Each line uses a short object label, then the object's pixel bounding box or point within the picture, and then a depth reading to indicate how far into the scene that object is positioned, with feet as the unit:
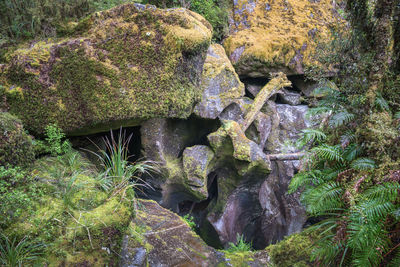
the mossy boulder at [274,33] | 23.73
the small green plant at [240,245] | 18.24
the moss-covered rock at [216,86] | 18.83
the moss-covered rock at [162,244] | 9.70
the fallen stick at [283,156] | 20.32
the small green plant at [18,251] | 6.77
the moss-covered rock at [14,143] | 8.58
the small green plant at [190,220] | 18.90
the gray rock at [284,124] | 24.52
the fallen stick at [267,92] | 21.88
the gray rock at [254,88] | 24.77
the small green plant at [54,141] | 11.71
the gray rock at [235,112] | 21.11
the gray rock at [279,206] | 22.99
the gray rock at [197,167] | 17.54
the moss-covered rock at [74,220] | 7.54
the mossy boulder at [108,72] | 12.16
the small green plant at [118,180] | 9.78
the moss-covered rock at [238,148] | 18.47
